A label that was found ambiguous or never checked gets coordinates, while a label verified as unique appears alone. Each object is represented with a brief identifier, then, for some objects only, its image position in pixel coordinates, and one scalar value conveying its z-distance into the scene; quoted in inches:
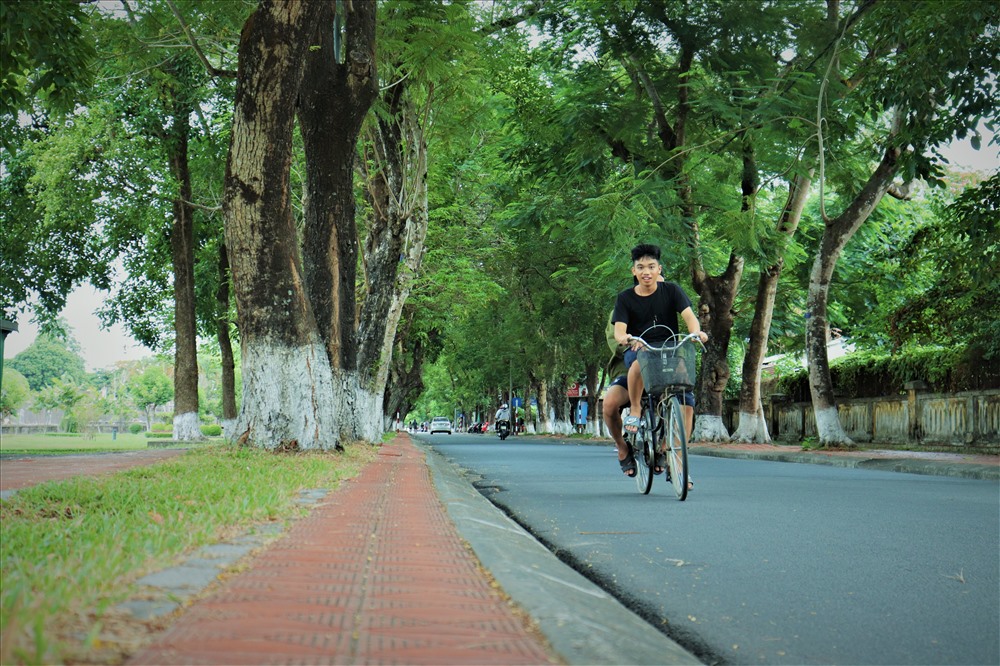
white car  3631.9
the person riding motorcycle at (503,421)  1999.9
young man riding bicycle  350.0
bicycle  328.8
